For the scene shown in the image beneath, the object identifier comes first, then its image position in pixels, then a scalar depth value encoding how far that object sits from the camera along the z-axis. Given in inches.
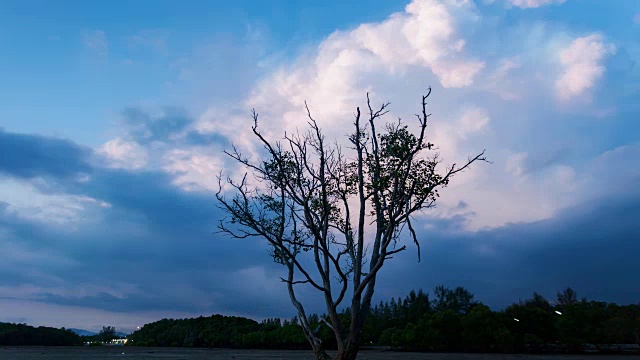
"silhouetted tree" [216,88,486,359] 572.1
